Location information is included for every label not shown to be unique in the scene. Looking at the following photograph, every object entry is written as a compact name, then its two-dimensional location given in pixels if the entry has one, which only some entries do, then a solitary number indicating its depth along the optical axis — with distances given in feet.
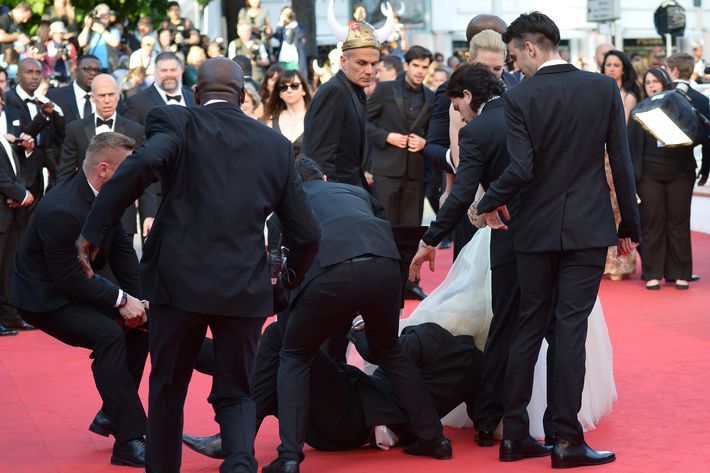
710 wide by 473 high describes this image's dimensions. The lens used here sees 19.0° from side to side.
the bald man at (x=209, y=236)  25.71
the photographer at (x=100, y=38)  97.06
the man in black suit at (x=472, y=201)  33.20
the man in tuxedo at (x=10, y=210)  53.45
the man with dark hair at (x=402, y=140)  58.37
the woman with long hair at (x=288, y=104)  56.26
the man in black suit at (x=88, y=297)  33.10
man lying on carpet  32.85
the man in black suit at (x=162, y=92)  57.79
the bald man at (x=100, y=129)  53.33
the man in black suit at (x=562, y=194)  30.72
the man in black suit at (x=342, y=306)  30.59
